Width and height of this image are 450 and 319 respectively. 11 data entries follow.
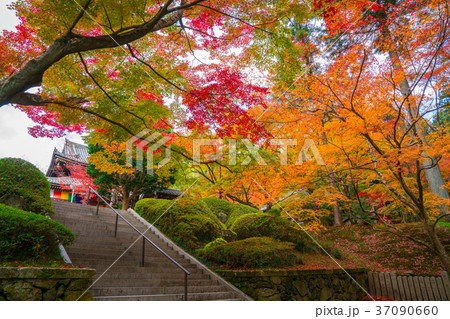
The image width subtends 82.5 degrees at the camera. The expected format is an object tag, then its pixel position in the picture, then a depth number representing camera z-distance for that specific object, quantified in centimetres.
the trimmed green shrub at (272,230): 966
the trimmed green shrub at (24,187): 669
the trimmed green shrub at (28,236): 434
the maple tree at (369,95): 605
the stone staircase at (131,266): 521
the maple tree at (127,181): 1339
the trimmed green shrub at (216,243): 823
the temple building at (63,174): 1903
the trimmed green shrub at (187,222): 903
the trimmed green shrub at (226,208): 1351
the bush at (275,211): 1004
